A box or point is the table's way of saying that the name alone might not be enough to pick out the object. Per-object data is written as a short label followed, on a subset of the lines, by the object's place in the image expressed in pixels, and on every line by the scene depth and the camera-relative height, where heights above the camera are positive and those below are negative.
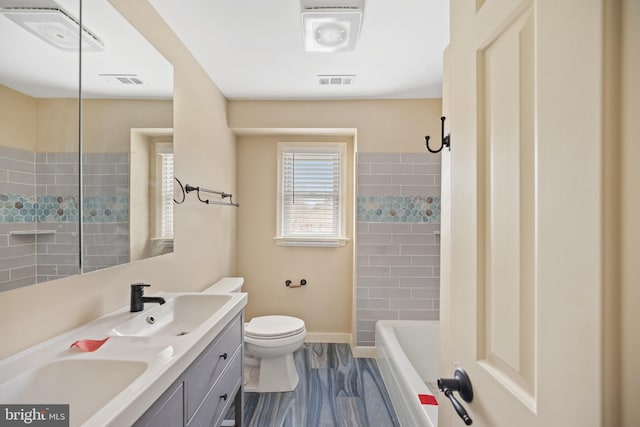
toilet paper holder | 3.13 -0.71
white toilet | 2.18 -1.00
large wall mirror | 0.85 +0.26
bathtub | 1.57 -1.05
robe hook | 1.16 +0.29
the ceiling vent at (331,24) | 1.57 +1.07
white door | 0.38 +0.01
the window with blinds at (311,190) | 3.18 +0.26
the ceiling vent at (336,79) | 2.39 +1.10
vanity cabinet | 0.90 -0.66
